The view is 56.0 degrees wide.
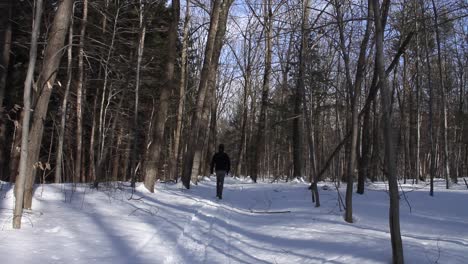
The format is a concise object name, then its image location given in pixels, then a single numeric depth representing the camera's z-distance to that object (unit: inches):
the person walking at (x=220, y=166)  578.9
